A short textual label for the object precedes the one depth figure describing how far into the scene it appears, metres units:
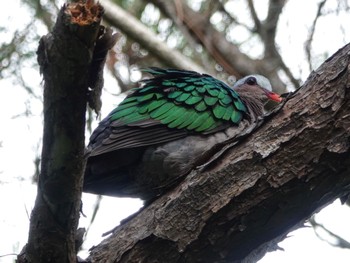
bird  9.00
